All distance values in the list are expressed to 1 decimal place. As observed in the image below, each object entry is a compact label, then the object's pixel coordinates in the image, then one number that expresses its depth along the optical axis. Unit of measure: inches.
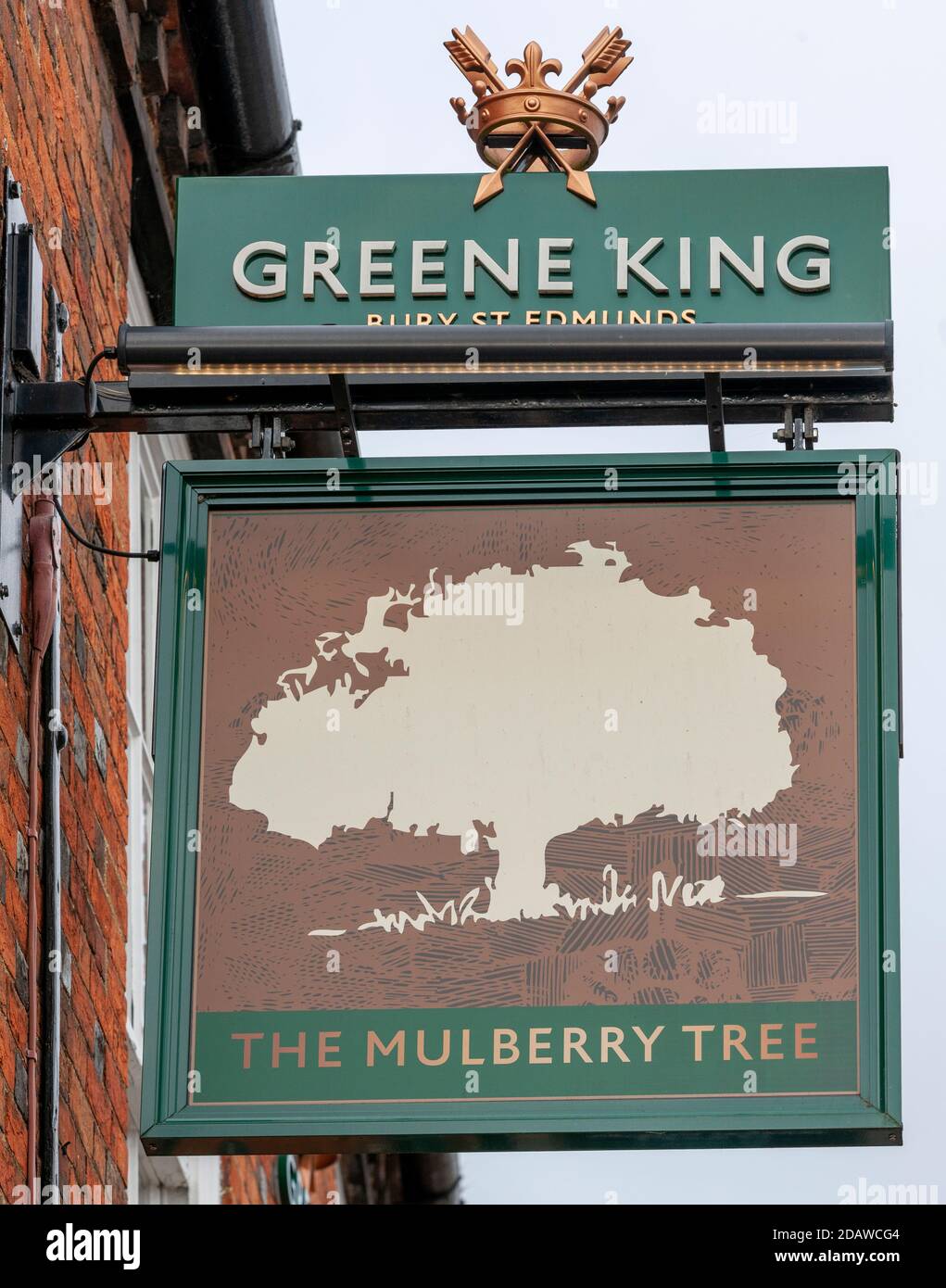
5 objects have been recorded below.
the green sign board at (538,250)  254.5
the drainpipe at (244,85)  349.7
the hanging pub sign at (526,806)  215.9
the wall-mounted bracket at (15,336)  249.8
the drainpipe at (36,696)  242.1
